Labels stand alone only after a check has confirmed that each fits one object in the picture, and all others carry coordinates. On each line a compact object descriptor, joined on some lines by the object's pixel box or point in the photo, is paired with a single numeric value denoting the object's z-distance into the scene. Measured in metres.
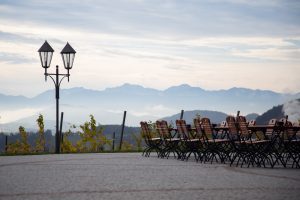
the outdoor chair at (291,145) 15.75
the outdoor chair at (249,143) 15.45
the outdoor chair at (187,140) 18.29
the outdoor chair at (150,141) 20.52
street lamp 23.25
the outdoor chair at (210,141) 16.89
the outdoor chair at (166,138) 19.53
